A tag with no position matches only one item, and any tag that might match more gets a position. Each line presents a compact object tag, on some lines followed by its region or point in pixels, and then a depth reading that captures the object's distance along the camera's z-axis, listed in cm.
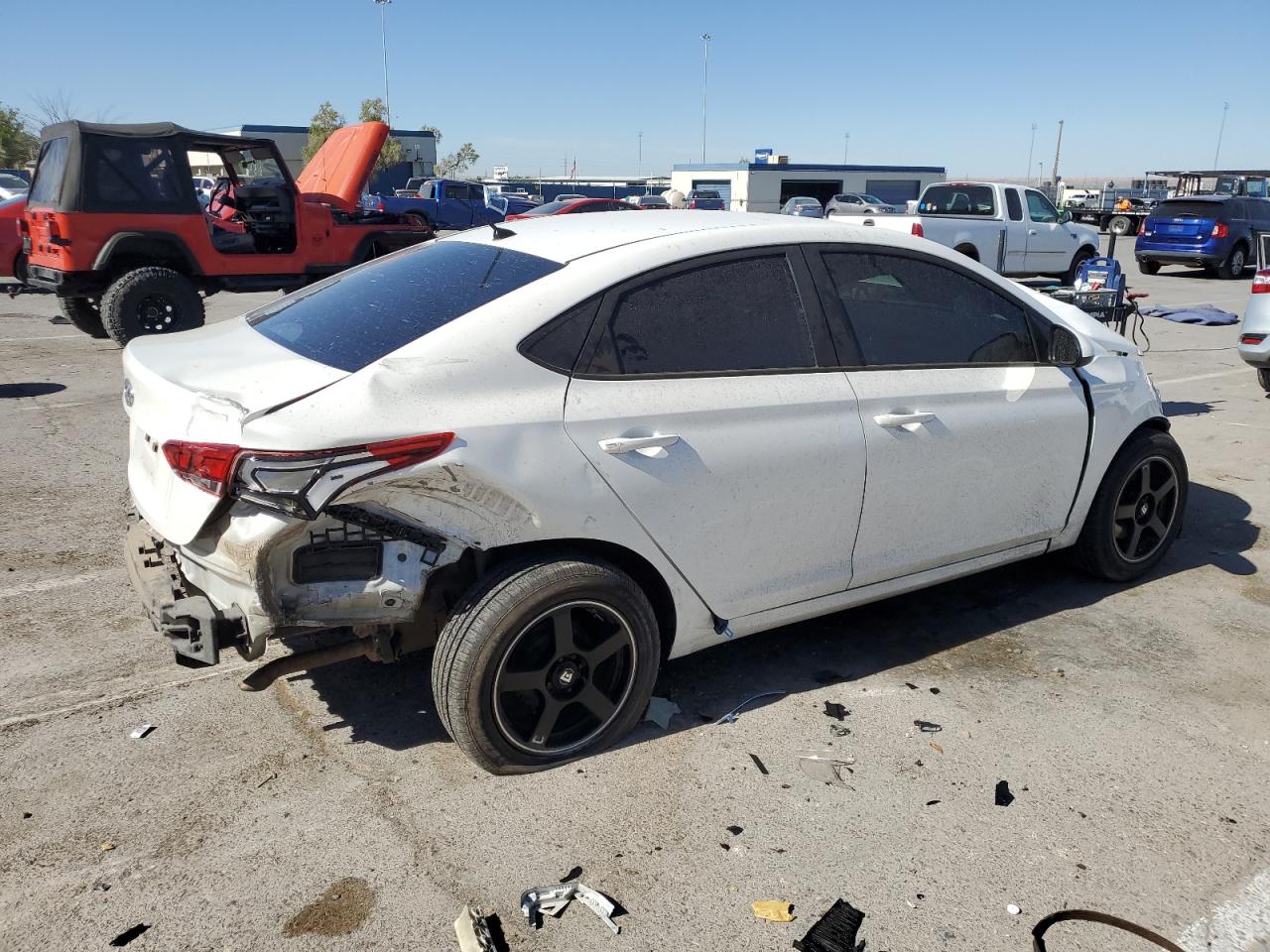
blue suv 1956
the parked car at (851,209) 2340
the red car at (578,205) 2112
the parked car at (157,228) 975
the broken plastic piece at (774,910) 254
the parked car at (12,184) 1948
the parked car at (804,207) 3257
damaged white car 272
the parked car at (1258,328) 817
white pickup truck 1498
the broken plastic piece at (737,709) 344
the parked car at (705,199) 3609
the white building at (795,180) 6298
